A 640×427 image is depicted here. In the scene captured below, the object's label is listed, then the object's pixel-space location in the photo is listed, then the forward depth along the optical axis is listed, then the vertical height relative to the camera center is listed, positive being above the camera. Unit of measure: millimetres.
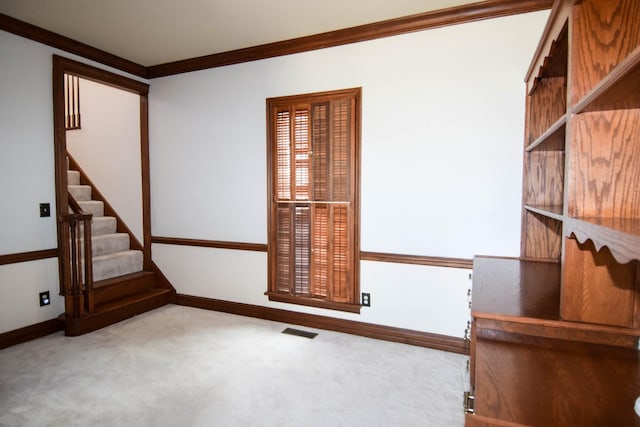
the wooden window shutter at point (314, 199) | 3117 +0
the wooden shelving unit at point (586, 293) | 953 -313
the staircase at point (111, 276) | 3295 -850
